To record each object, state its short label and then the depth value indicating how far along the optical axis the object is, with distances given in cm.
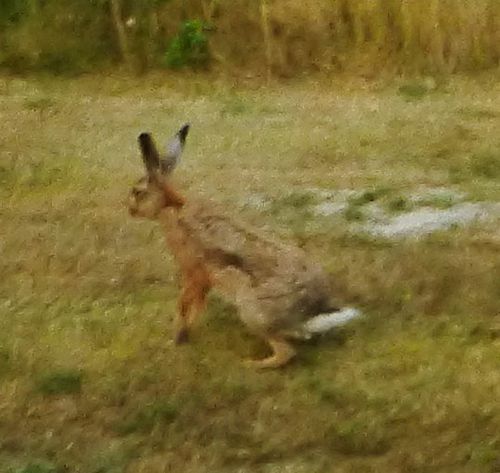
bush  1166
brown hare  540
